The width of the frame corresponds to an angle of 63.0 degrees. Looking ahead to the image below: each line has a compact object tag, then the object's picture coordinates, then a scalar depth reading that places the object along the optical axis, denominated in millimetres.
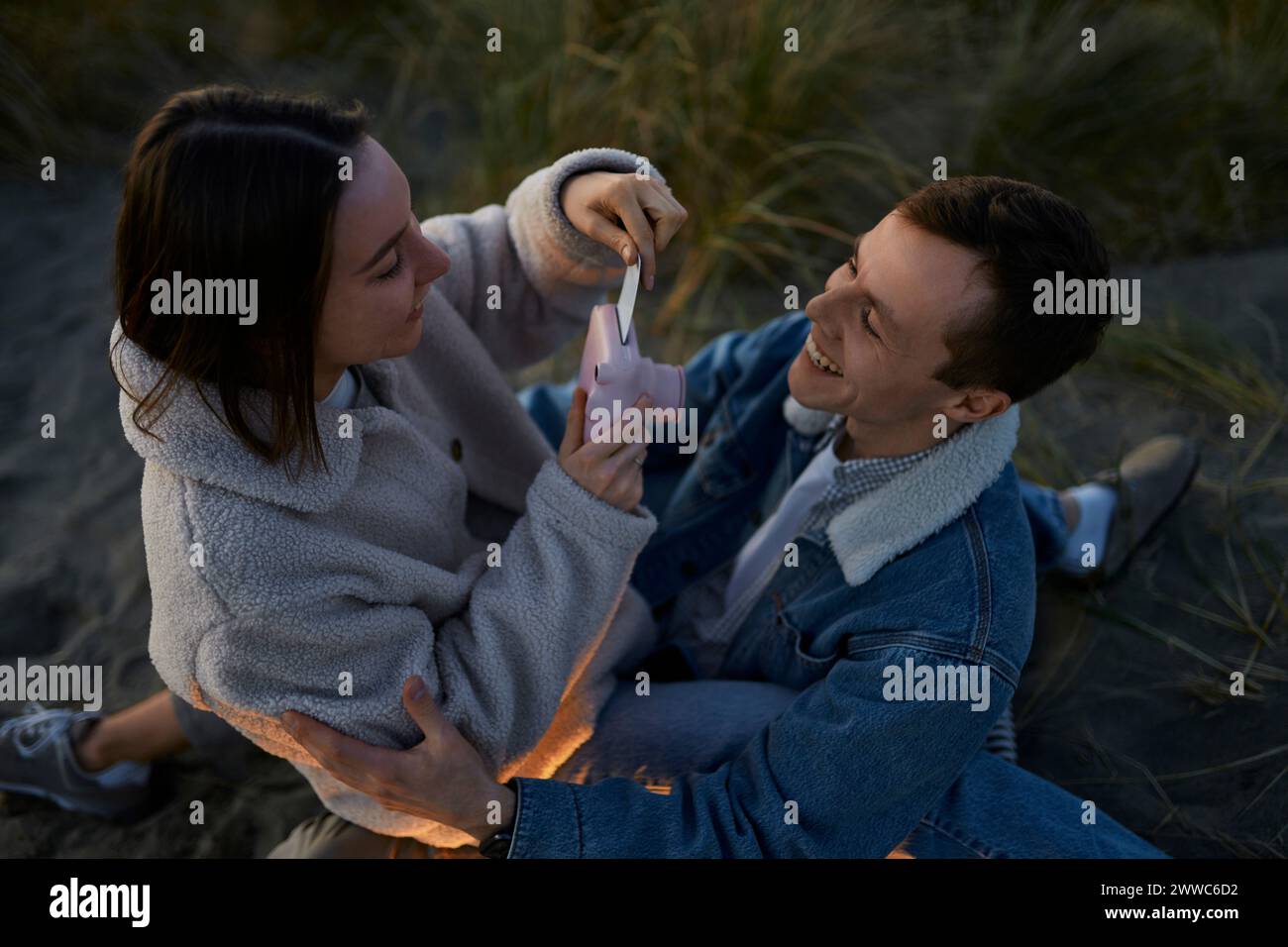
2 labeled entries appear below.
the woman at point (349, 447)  1456
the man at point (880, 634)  1690
